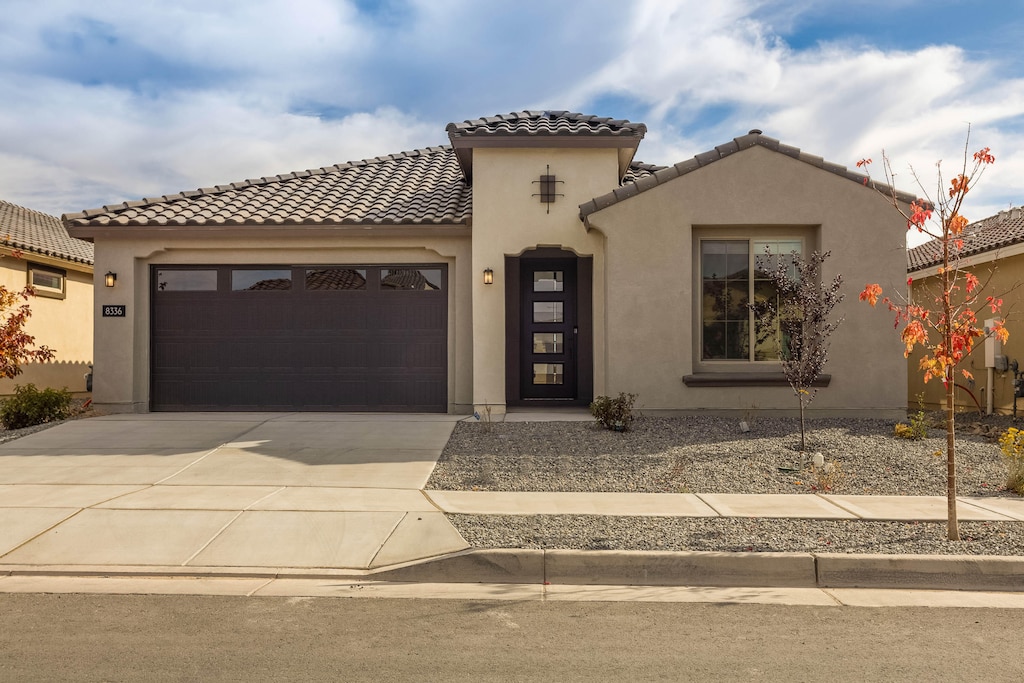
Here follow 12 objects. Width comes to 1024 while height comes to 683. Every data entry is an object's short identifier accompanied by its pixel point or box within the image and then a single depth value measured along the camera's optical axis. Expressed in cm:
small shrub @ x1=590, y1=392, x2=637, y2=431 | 1048
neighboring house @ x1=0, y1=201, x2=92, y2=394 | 1711
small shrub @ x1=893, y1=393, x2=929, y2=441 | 998
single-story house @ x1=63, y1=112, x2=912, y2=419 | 1147
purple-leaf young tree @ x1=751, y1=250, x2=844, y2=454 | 915
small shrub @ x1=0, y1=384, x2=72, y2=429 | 1142
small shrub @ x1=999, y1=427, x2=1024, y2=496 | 766
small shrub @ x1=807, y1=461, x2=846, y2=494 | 787
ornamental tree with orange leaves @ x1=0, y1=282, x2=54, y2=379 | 1199
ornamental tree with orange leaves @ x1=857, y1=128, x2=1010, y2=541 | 595
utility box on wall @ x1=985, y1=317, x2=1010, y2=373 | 1411
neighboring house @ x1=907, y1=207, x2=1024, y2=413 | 1424
